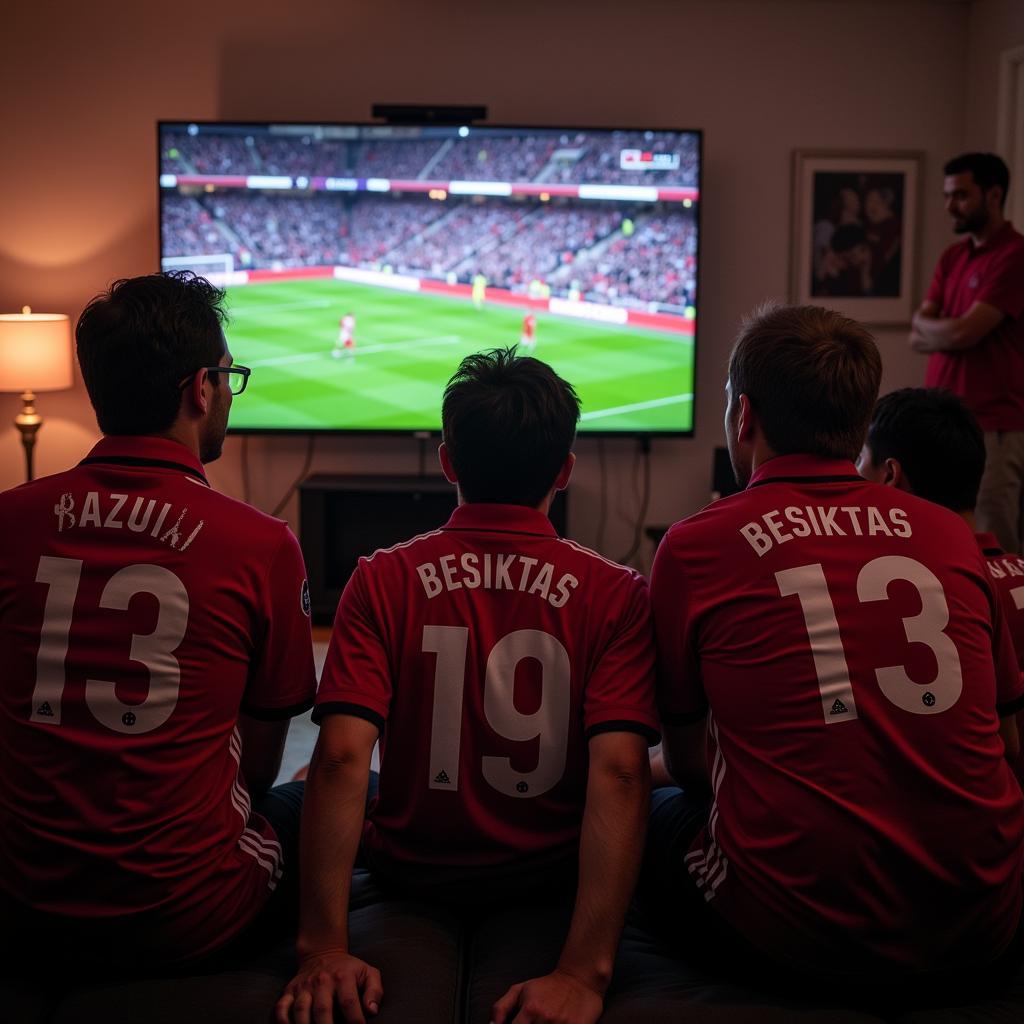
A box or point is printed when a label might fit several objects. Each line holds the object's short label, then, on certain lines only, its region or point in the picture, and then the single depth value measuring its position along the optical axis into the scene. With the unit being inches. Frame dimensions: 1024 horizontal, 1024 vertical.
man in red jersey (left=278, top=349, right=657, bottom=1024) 53.0
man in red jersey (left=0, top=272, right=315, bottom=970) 51.5
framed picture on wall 205.6
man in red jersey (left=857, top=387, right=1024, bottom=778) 74.4
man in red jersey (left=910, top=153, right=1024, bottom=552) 159.6
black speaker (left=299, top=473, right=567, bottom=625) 194.5
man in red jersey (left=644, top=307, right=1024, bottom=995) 50.4
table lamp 184.4
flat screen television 194.9
